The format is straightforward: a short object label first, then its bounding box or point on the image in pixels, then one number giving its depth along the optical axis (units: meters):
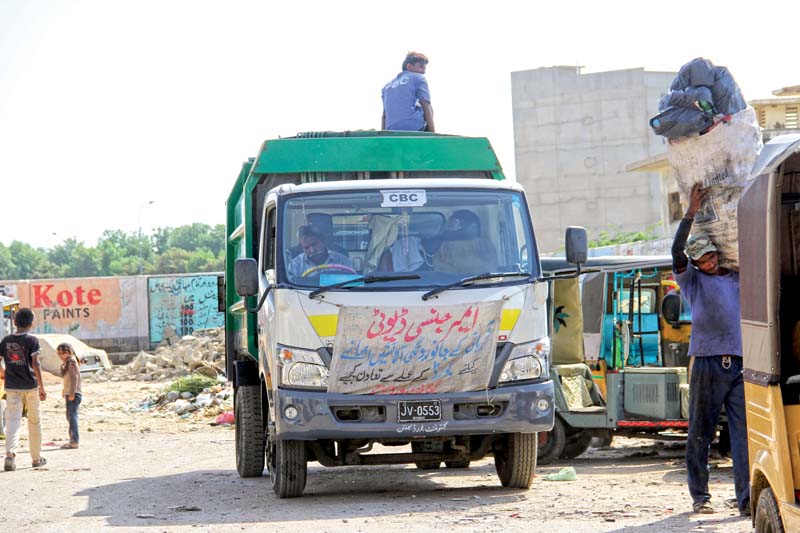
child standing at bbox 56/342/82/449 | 16.73
